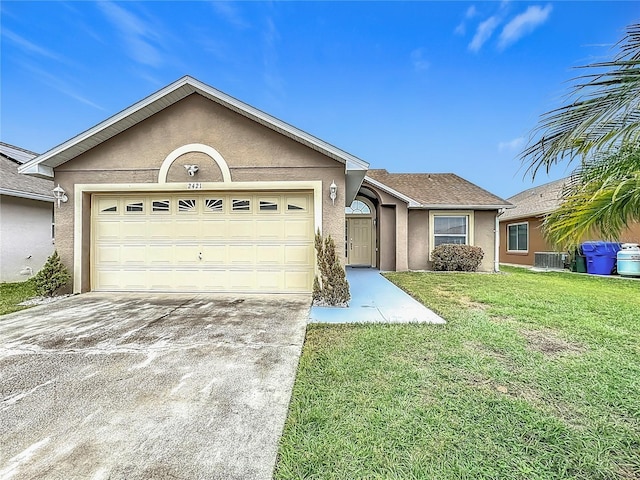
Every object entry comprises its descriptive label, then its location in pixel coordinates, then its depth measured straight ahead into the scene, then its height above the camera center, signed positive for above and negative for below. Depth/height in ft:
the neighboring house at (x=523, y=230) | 56.95 +2.03
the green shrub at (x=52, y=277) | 25.84 -2.88
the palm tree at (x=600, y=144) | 7.89 +2.71
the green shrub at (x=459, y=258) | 46.24 -2.52
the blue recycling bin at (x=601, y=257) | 45.62 -2.45
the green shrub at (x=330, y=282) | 23.79 -3.05
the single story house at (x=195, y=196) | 26.04 +3.96
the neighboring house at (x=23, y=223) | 35.09 +2.21
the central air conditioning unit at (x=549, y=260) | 53.52 -3.48
